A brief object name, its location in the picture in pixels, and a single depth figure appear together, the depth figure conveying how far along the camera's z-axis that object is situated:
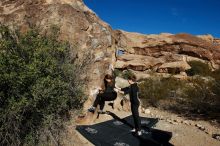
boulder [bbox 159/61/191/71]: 14.18
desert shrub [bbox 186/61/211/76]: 14.42
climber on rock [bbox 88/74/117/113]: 4.77
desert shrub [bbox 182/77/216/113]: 6.07
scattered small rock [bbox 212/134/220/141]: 4.23
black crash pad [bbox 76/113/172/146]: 3.73
